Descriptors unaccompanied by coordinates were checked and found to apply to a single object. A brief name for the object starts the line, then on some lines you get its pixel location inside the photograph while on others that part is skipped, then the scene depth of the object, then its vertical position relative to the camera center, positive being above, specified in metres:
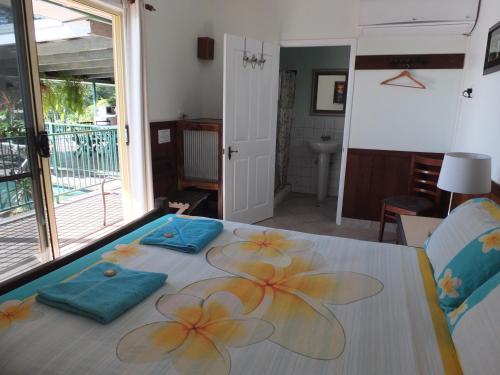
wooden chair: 3.20 -0.78
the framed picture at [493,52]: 2.26 +0.44
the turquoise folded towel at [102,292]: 1.18 -0.66
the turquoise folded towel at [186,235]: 1.73 -0.64
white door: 3.44 -0.16
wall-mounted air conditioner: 2.99 +0.89
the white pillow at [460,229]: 1.37 -0.46
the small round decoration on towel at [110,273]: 1.42 -0.66
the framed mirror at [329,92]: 4.80 +0.31
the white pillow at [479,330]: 0.84 -0.56
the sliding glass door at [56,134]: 2.19 -0.24
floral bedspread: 0.99 -0.69
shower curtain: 4.58 -0.13
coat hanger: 3.49 +0.38
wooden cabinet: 3.61 -0.46
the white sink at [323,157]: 4.73 -0.59
